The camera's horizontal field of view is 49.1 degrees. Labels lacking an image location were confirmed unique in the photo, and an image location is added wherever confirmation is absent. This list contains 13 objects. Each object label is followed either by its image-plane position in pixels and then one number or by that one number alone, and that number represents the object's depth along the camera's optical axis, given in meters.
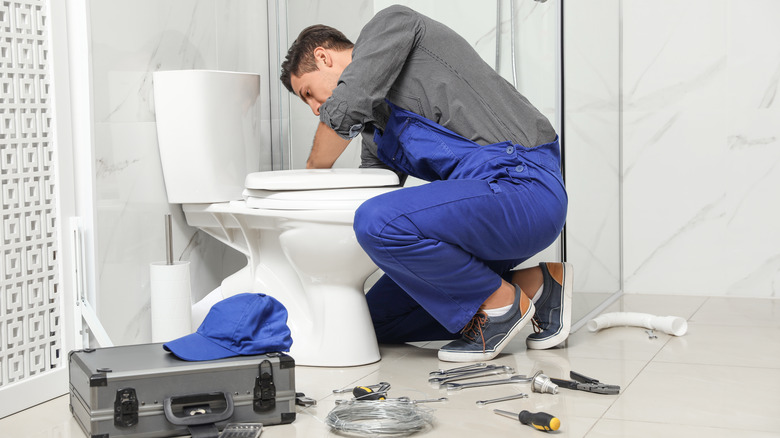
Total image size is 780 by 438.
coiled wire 1.44
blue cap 1.55
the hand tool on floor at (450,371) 1.83
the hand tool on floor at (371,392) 1.60
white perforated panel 1.67
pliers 1.65
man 1.82
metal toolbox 1.44
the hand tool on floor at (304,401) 1.63
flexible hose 2.17
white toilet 1.92
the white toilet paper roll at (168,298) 2.01
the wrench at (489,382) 1.72
